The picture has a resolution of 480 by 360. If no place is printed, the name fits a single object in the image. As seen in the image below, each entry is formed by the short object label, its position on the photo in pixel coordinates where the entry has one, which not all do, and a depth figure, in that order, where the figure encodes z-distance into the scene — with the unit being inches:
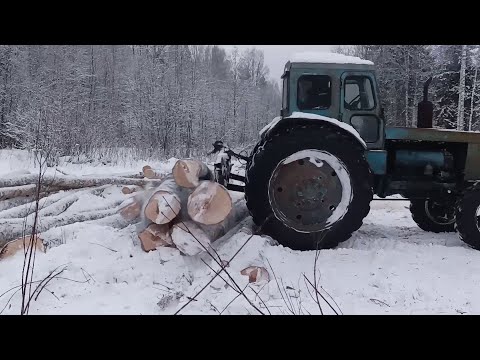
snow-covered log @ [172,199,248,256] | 148.9
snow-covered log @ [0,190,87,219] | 209.9
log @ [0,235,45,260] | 153.6
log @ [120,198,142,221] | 191.8
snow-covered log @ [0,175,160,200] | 246.2
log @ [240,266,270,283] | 137.8
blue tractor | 169.9
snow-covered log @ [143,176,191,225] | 154.6
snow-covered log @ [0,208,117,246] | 178.4
